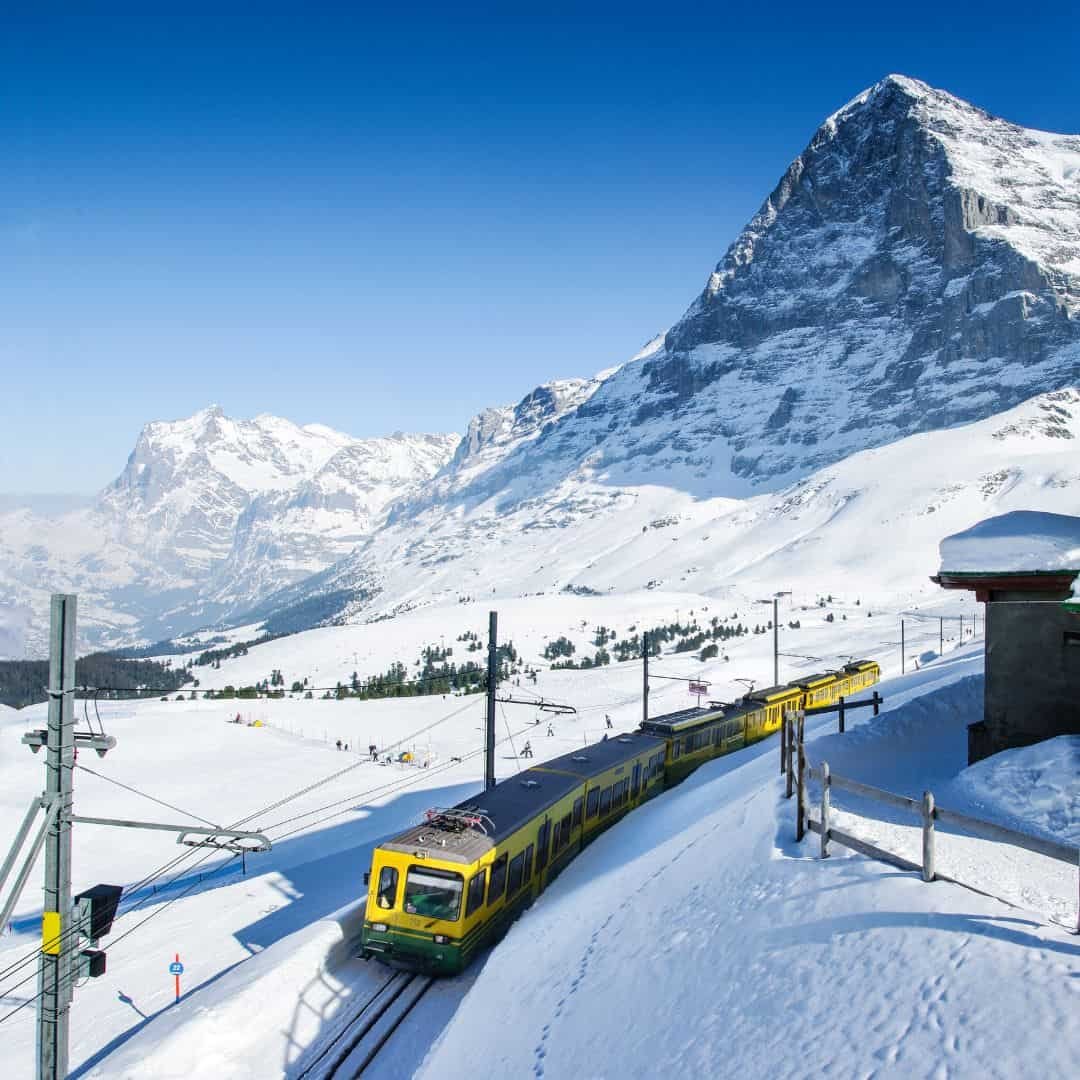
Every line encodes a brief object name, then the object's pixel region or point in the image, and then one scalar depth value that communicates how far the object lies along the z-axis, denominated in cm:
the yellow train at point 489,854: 1552
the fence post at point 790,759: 1220
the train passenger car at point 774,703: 3469
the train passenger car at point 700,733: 2817
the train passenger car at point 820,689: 3644
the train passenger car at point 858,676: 4072
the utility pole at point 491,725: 2452
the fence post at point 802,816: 1098
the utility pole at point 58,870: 1107
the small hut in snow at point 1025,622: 1420
